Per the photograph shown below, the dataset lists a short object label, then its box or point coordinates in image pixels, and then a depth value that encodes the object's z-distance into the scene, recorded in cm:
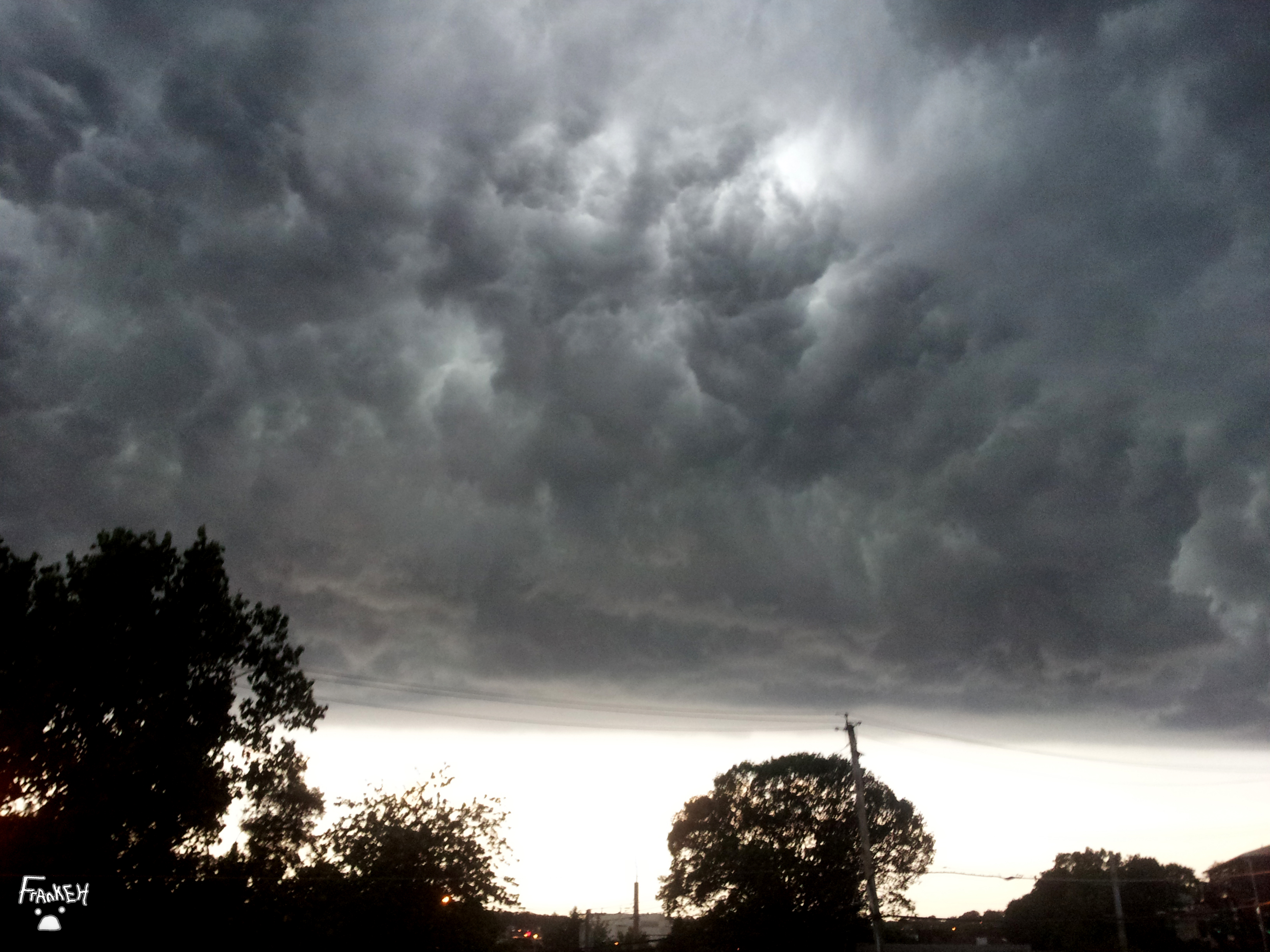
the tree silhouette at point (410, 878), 4981
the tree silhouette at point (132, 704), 3903
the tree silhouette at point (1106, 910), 9000
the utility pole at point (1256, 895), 8019
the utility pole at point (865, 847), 4878
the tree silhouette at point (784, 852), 7650
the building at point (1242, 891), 8156
